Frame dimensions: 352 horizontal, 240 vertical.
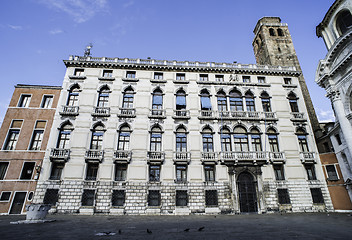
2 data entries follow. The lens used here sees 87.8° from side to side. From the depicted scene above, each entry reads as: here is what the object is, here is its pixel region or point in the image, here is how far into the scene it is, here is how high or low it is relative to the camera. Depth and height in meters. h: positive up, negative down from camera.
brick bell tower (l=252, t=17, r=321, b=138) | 28.06 +23.87
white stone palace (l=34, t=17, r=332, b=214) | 17.36 +4.81
